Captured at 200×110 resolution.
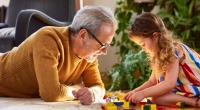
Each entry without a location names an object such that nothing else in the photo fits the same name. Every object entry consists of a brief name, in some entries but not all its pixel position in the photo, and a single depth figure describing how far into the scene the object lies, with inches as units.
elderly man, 77.0
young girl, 85.1
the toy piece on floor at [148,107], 74.6
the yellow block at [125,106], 78.8
